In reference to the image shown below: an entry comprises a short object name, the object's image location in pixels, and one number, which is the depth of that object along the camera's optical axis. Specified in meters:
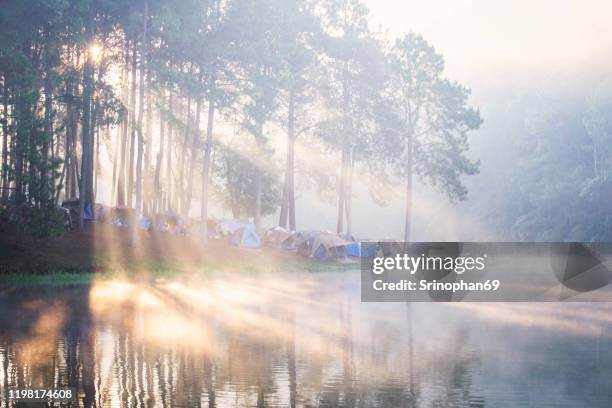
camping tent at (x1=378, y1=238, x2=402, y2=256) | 53.36
